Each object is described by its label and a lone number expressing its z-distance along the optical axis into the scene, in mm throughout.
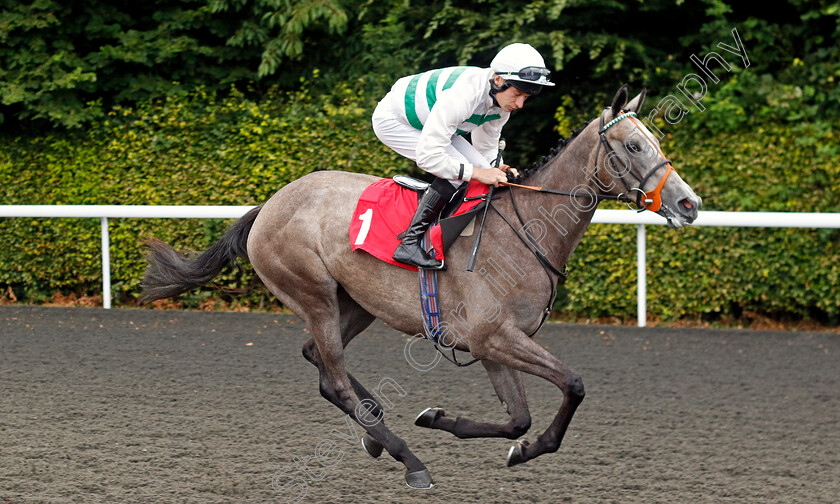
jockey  8000
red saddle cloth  8477
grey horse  7750
